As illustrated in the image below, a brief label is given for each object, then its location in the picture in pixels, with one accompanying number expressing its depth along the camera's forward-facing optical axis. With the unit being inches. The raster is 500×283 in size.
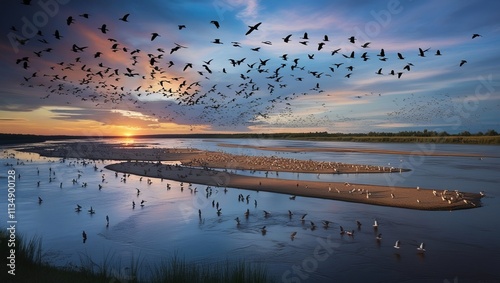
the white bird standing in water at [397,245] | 690.7
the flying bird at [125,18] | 570.9
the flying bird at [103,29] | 581.6
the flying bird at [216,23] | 560.2
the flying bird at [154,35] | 640.6
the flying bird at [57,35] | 584.7
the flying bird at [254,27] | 577.8
